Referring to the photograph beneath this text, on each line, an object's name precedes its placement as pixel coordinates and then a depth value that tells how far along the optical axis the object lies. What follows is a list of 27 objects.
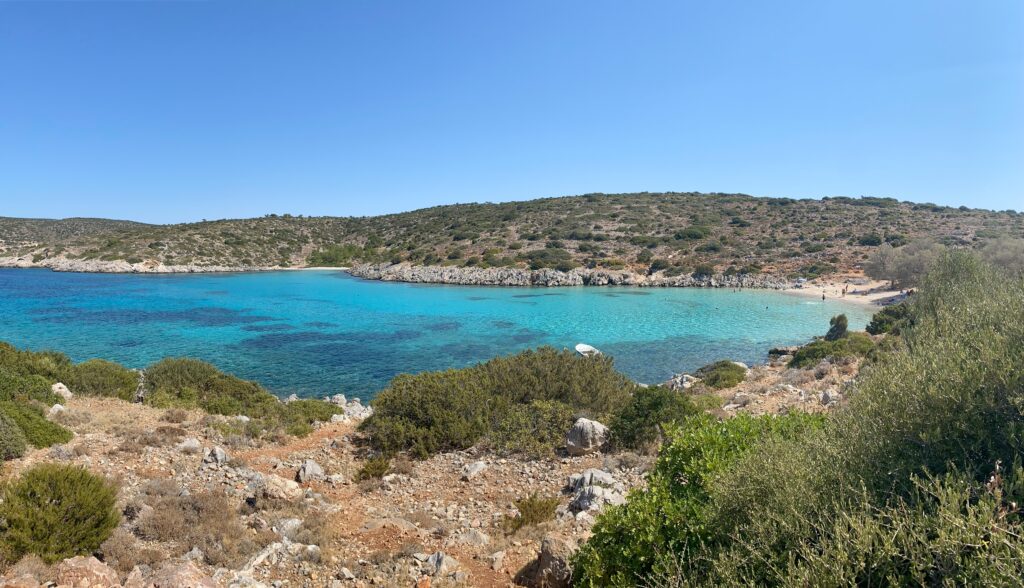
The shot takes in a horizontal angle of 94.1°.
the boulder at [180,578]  4.98
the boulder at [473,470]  9.48
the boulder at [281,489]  7.96
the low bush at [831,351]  19.05
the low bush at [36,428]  9.15
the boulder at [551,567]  5.57
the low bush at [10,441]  8.28
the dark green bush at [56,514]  5.54
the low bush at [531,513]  7.45
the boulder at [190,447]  9.73
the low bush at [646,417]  10.61
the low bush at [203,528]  6.33
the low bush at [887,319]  25.59
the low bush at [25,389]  11.51
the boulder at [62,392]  12.94
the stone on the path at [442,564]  6.09
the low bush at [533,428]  10.54
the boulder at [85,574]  4.91
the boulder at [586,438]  10.61
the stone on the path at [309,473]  9.33
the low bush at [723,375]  17.92
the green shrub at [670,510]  4.62
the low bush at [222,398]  12.93
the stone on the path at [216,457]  9.28
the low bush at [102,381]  14.20
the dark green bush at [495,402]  11.04
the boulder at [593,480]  8.45
